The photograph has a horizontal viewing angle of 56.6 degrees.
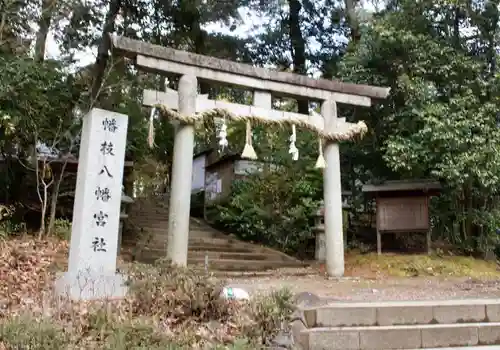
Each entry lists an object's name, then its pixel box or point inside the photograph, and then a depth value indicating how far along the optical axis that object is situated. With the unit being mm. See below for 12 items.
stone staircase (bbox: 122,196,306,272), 11180
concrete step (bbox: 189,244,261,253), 12227
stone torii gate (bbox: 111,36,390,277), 8898
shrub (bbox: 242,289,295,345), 4594
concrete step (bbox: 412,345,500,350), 4945
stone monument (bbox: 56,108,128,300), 5758
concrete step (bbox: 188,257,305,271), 10914
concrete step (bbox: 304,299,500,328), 5184
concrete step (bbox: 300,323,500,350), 4812
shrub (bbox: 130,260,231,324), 4934
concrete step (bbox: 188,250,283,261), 11482
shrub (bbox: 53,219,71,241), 10258
